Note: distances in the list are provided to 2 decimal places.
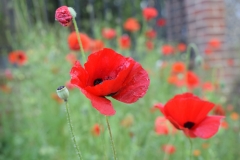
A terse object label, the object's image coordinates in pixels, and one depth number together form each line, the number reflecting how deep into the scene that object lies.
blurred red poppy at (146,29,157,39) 2.80
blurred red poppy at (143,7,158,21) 2.45
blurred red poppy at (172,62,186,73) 2.29
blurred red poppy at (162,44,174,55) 2.73
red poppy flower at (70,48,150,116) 0.55
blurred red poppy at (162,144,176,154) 1.42
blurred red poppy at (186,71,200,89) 1.93
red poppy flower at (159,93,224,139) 0.73
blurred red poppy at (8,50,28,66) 2.18
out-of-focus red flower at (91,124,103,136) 1.31
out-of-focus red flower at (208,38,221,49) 2.56
